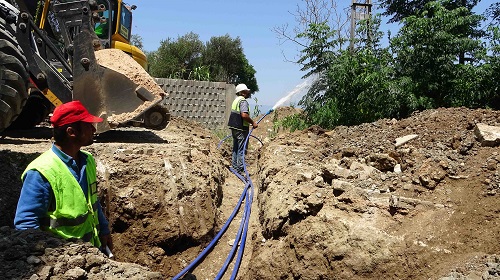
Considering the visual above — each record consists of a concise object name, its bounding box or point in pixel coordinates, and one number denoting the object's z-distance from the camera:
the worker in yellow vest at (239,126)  9.27
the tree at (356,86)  9.27
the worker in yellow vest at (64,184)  2.50
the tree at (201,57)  33.03
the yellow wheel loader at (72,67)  6.11
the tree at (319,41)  10.90
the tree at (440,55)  8.88
